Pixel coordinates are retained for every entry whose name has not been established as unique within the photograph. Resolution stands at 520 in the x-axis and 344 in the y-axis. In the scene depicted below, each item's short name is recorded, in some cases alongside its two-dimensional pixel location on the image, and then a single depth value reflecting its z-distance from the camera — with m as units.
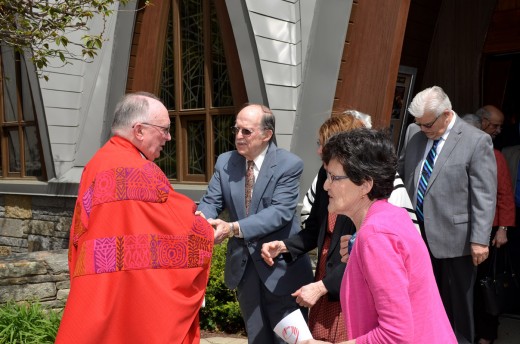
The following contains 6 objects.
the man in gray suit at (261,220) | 3.71
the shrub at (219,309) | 5.98
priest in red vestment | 2.74
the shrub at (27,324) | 4.82
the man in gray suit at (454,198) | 3.91
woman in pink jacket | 1.73
